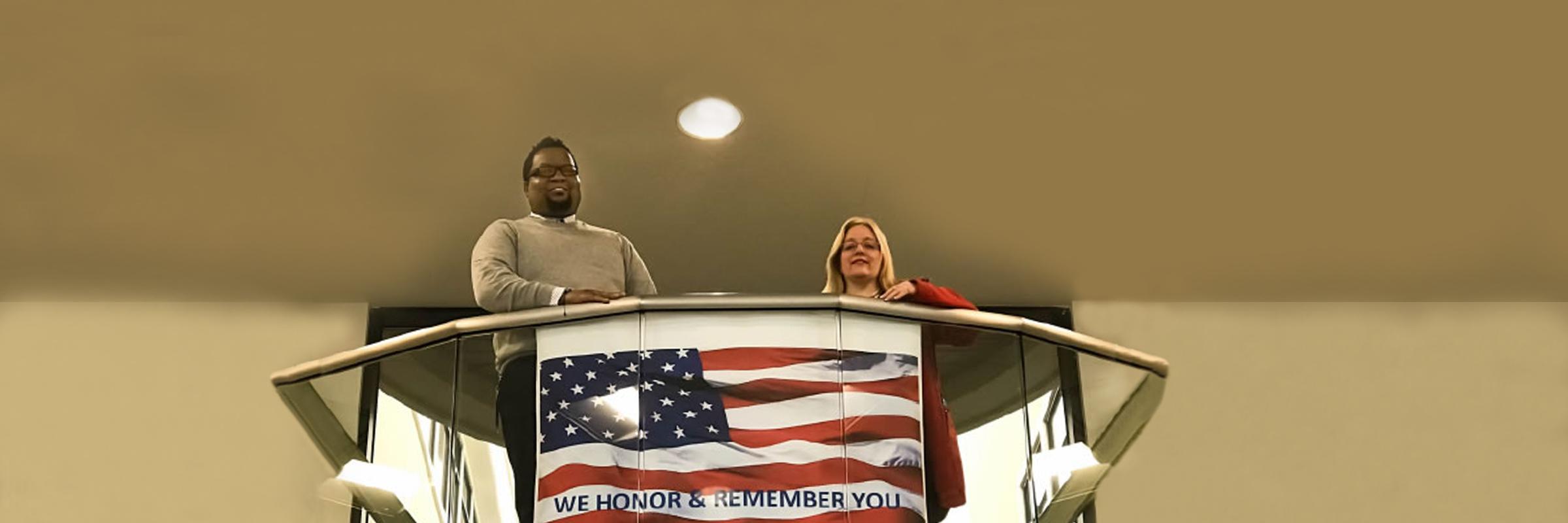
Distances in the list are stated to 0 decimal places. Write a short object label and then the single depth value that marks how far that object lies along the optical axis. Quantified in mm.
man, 5113
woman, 5035
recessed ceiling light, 7352
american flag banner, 4875
